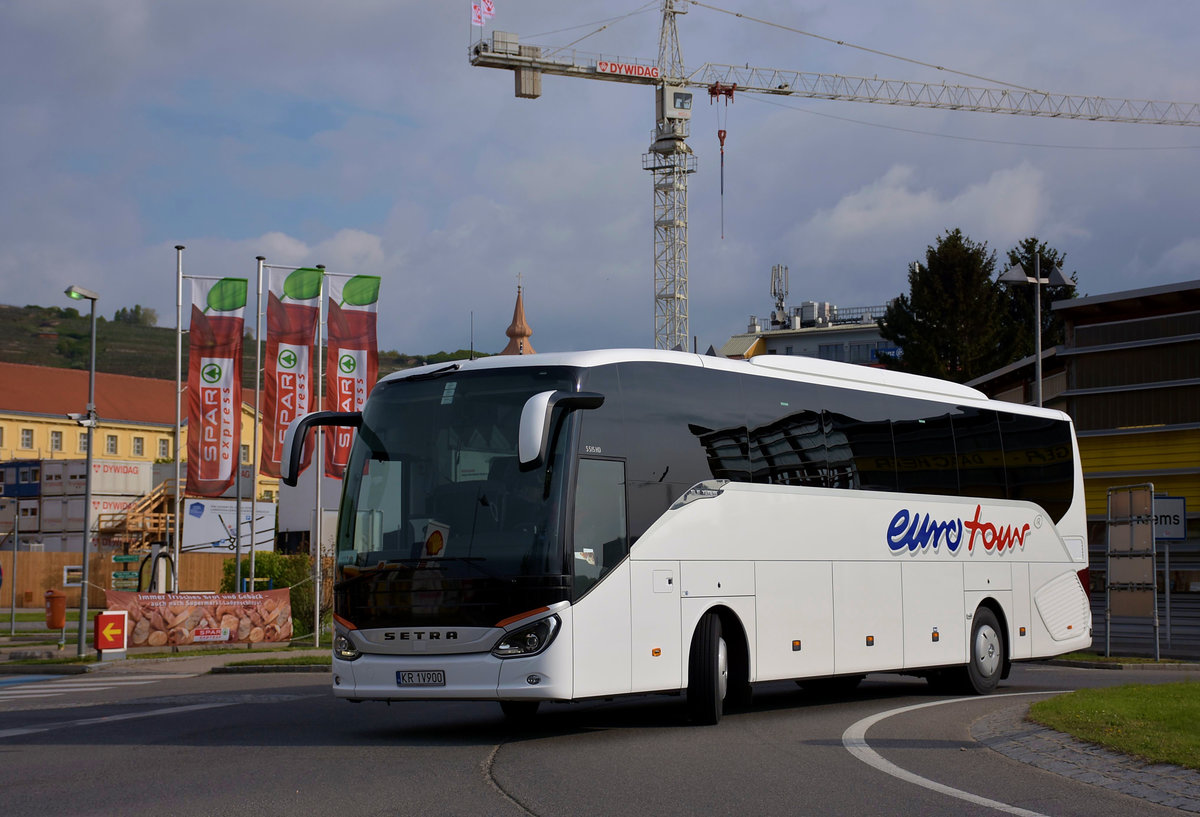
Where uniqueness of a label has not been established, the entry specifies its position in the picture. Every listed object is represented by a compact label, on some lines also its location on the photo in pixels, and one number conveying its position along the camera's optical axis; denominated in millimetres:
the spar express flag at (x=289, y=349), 32781
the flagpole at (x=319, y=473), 31406
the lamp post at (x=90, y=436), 28938
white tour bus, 11547
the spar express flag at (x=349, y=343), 32875
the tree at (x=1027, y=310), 65688
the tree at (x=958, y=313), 64125
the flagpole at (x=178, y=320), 32812
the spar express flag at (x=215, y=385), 32156
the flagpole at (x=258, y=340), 35125
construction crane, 97250
